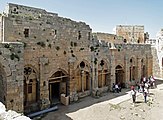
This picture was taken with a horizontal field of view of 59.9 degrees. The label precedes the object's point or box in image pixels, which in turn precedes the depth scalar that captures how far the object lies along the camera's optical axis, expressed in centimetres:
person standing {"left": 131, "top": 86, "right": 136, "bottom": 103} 1072
